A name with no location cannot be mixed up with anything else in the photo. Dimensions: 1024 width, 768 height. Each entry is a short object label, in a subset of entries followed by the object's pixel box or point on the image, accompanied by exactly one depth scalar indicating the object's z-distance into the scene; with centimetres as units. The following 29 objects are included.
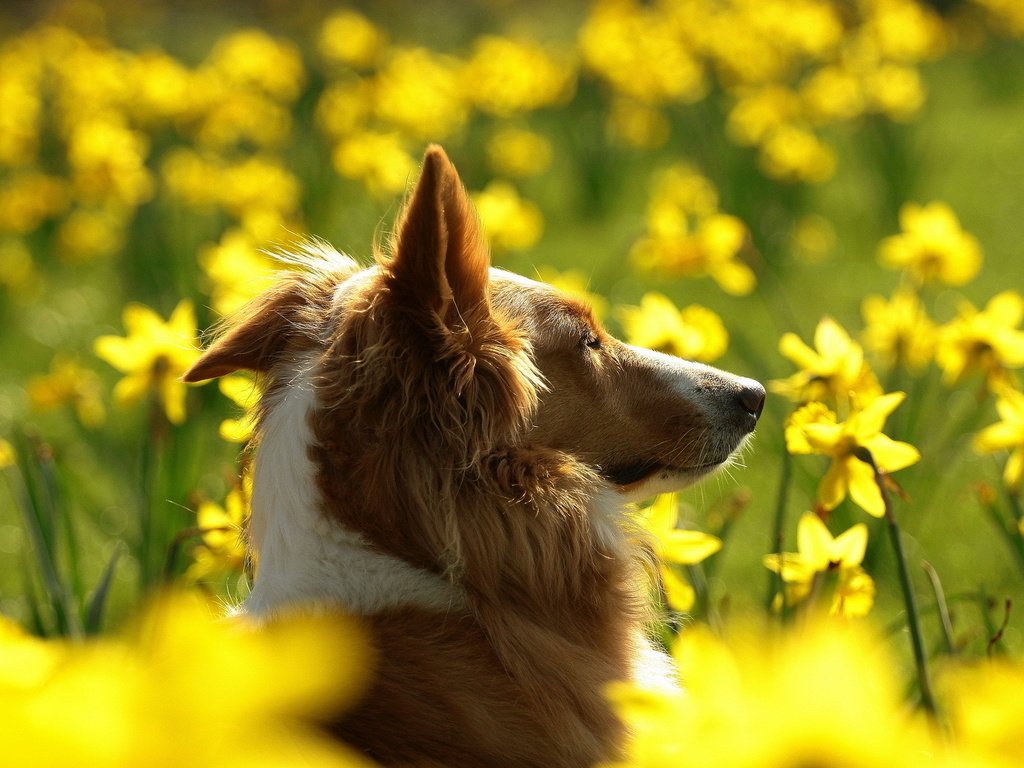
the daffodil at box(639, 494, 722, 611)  455
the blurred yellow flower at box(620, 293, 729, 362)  547
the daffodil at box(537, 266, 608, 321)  642
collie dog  360
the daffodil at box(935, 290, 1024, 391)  513
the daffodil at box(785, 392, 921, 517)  395
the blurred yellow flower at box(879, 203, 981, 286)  665
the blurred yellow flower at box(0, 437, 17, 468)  573
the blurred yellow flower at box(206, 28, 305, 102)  1445
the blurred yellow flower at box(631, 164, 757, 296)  696
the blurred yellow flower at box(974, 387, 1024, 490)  441
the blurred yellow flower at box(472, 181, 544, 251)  838
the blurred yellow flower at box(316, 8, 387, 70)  1606
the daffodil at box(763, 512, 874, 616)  408
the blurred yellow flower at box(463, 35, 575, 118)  1516
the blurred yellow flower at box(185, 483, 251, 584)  486
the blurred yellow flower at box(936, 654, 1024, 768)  125
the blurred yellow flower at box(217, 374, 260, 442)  467
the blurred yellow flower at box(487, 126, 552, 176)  1426
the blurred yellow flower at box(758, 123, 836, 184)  1170
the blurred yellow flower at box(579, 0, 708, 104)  1475
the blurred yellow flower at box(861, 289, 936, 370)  616
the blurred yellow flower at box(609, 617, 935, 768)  116
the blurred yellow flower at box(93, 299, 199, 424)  571
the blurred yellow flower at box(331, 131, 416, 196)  1036
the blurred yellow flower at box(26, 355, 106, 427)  693
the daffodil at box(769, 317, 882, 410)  470
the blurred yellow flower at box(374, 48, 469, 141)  1302
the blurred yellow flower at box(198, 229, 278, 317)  615
